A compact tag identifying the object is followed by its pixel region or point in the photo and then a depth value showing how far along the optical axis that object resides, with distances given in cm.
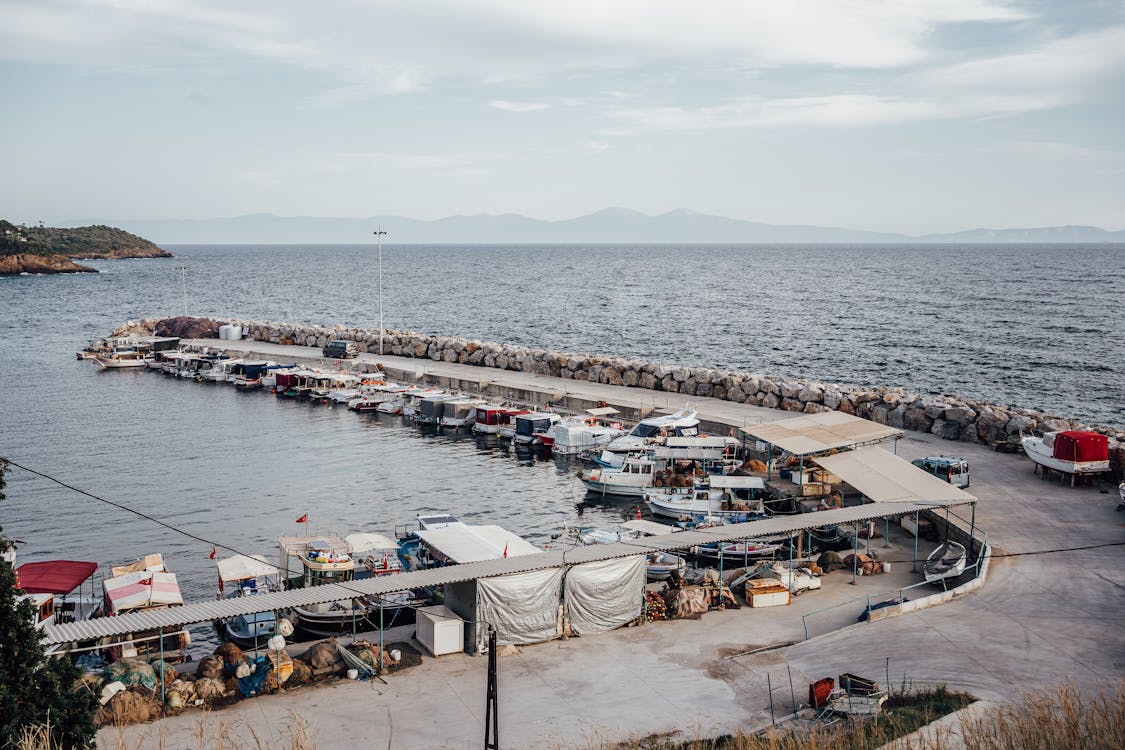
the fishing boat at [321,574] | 2341
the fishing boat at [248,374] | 6306
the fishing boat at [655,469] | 3728
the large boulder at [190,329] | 8181
